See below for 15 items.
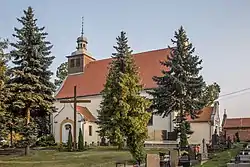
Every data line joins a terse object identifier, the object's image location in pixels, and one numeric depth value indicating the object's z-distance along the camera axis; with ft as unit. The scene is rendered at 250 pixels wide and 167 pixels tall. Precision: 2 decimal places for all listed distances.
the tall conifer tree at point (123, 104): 73.02
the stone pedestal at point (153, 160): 43.27
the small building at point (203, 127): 125.80
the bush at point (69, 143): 92.38
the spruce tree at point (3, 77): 67.79
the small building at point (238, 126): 182.66
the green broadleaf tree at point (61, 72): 198.45
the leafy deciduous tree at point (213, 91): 182.50
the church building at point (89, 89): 124.47
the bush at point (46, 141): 124.27
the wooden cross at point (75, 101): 95.15
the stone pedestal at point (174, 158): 52.08
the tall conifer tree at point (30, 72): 82.94
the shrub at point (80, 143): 94.27
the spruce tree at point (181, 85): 100.73
